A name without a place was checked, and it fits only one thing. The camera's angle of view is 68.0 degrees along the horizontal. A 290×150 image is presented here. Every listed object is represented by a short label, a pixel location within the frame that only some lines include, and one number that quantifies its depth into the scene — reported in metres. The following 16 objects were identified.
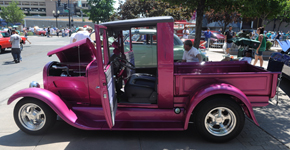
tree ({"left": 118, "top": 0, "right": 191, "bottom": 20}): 14.82
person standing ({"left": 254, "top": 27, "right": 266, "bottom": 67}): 8.43
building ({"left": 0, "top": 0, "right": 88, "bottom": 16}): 98.69
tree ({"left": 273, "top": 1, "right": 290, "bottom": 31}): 7.74
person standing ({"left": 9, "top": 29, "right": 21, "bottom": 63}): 10.94
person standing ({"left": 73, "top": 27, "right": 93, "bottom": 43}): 7.01
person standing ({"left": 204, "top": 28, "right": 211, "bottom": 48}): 17.21
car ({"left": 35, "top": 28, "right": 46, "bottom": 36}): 38.53
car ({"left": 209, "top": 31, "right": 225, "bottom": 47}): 18.43
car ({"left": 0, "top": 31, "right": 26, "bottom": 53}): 14.75
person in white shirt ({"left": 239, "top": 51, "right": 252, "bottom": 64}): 6.07
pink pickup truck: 3.26
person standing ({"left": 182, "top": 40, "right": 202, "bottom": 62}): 5.39
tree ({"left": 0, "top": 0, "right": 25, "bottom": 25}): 62.72
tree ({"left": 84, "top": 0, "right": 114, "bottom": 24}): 43.91
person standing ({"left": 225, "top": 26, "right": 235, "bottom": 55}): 12.38
